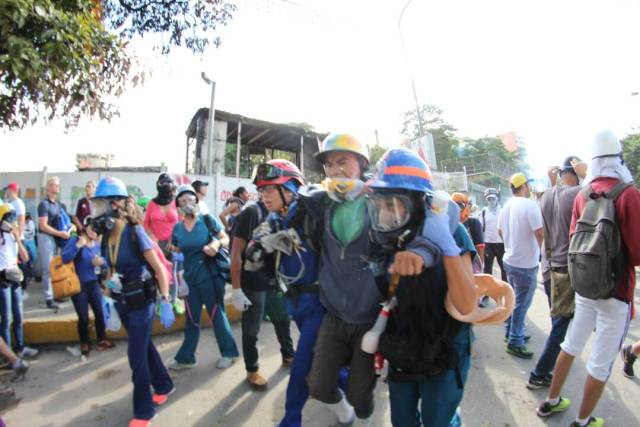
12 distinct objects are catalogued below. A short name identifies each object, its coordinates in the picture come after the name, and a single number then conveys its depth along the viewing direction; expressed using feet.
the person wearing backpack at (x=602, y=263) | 7.43
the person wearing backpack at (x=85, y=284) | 13.02
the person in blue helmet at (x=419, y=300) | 5.05
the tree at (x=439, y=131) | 151.33
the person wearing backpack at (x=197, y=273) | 11.84
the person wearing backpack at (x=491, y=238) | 20.27
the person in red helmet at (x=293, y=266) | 7.53
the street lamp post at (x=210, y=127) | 39.88
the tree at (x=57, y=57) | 9.59
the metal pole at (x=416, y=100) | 44.39
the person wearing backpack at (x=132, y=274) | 8.67
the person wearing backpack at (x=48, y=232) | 17.99
